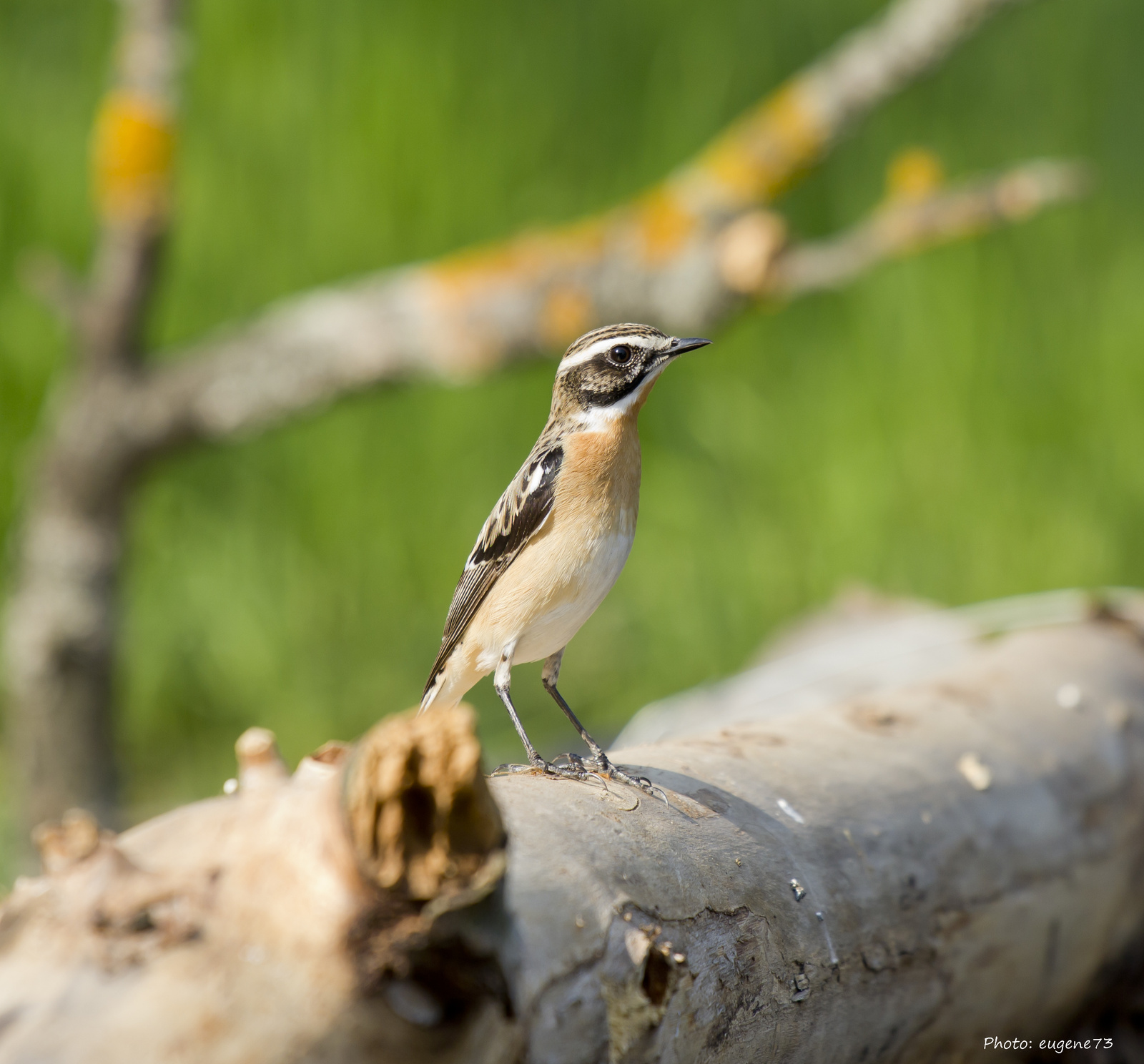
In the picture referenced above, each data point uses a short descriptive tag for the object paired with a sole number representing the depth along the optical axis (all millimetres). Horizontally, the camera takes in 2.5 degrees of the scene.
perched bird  5313
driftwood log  4769
